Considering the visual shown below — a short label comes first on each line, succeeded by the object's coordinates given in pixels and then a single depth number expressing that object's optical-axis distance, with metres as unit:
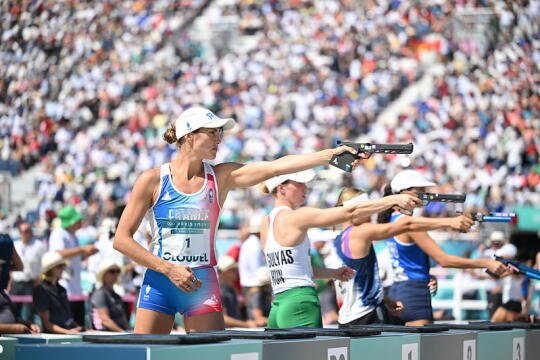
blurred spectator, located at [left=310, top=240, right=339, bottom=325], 25.19
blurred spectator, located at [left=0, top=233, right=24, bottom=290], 17.33
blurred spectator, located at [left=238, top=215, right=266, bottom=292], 25.86
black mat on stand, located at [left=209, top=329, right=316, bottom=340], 9.43
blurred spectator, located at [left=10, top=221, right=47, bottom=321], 26.25
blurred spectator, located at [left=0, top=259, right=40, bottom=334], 16.71
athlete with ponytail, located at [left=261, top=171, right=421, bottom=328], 14.14
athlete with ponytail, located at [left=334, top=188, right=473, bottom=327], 15.35
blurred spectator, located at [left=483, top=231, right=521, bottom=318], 27.48
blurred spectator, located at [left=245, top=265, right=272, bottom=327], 24.89
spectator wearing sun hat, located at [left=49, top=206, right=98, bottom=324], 24.42
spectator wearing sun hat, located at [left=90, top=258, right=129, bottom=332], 22.91
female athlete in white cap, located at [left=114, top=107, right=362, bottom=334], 12.40
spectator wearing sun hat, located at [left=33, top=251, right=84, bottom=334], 21.62
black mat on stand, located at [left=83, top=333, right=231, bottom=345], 8.24
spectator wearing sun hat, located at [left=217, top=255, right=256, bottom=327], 24.95
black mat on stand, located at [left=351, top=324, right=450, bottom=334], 11.45
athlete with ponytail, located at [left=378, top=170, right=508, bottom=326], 16.53
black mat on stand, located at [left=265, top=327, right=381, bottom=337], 10.15
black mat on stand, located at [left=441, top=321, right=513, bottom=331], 12.58
